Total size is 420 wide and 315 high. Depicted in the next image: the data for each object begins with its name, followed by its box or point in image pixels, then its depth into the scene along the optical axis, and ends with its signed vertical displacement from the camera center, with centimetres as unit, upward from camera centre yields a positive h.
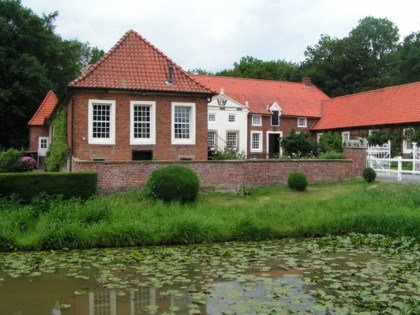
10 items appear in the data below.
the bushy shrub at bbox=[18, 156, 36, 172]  2251 -30
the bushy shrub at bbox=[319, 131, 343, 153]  3503 +161
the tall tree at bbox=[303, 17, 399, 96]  5314 +1173
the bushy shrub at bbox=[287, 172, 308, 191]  1911 -91
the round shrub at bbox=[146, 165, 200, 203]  1561 -90
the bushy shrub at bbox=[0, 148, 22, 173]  2148 -14
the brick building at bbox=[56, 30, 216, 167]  1945 +221
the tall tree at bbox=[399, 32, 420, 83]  4744 +1061
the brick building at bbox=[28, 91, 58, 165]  3423 +190
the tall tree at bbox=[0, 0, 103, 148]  3703 +738
